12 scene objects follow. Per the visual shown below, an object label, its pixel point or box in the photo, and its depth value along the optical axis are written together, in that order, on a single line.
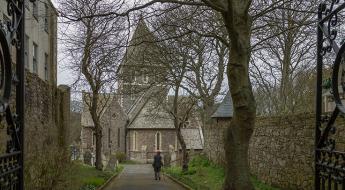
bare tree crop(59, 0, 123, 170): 15.98
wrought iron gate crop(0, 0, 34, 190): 4.31
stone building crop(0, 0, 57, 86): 29.98
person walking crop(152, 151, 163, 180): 34.91
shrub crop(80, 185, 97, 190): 22.40
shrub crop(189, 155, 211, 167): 35.88
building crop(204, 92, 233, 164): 30.95
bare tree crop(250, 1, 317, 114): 25.70
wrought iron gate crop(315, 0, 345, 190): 4.75
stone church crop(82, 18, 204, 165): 72.50
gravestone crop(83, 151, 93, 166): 47.87
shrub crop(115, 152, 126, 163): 68.49
